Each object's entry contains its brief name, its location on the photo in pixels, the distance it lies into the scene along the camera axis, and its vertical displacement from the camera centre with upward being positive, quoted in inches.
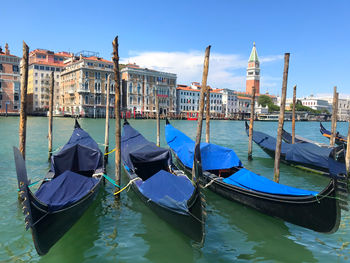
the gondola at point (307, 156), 373.9 -55.3
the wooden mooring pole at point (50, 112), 418.9 -5.3
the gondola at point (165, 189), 159.8 -56.1
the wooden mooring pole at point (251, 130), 450.8 -25.0
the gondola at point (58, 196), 134.4 -55.0
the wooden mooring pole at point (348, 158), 328.7 -47.4
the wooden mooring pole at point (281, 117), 289.3 -1.0
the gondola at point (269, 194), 175.5 -58.8
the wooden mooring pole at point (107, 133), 426.9 -35.1
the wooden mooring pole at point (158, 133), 505.2 -37.9
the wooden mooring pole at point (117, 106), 232.3 +3.6
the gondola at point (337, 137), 620.1 -45.1
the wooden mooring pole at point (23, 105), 235.1 +2.3
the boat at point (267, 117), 3097.9 -14.9
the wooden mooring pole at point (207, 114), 451.9 -0.5
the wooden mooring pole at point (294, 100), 514.3 +30.4
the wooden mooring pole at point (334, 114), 470.0 +5.6
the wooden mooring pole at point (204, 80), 285.9 +35.4
